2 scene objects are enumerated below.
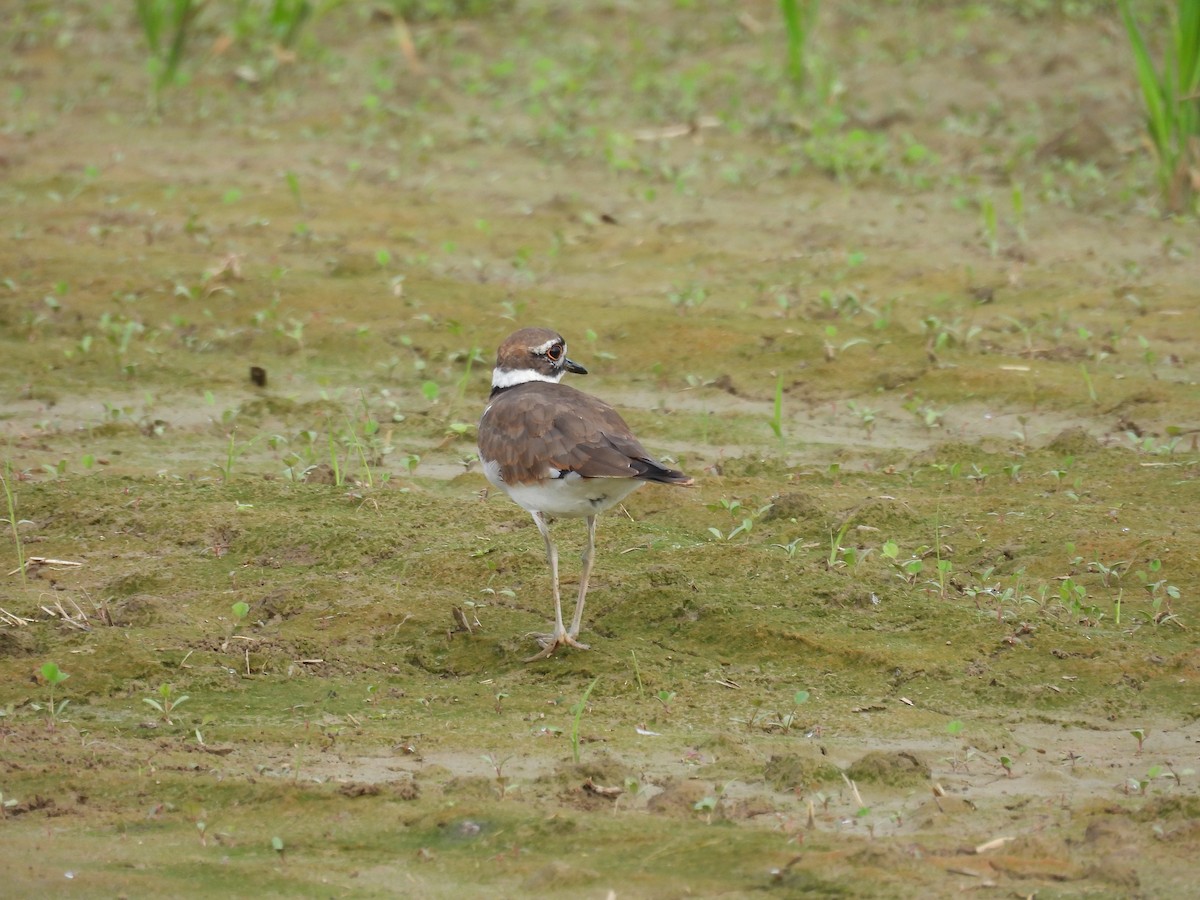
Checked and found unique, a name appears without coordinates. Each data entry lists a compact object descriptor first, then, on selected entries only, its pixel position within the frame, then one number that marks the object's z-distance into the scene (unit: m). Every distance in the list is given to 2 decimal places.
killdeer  10.00
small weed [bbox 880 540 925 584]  10.87
